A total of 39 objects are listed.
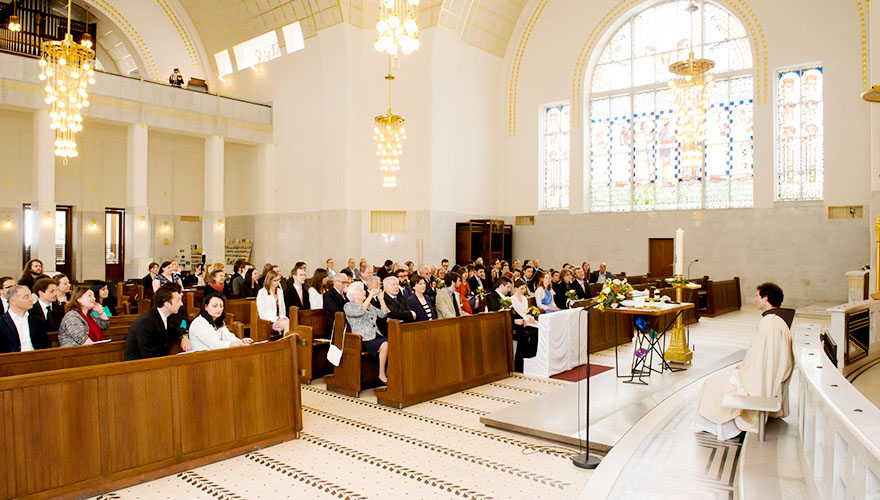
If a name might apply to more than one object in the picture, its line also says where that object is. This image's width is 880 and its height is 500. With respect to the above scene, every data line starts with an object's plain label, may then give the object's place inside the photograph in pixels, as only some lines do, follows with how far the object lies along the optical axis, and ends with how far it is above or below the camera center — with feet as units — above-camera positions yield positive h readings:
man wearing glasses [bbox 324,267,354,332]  24.34 -2.28
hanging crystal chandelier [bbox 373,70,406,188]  48.55 +8.90
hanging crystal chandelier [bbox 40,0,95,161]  31.71 +9.62
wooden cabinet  63.16 +0.56
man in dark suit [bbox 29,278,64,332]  20.68 -1.77
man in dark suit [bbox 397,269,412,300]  29.55 -1.62
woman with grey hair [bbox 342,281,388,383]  22.13 -2.74
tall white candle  25.00 -0.32
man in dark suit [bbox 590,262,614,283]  46.06 -2.35
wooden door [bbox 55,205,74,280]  60.29 +0.63
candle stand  26.37 -4.53
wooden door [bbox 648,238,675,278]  58.65 -1.05
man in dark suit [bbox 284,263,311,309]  28.37 -2.05
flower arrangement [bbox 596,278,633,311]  22.39 -1.84
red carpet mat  25.69 -5.59
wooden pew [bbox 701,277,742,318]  45.78 -4.13
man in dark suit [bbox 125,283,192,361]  16.15 -2.28
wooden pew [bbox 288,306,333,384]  23.86 -3.97
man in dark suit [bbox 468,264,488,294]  39.55 -2.28
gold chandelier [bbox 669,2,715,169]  40.24 +9.73
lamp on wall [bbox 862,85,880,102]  20.90 +5.28
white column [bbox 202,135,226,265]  60.23 +3.79
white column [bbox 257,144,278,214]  66.18 +7.81
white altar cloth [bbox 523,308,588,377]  25.84 -4.36
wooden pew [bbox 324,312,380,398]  22.36 -4.67
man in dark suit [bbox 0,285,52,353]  16.97 -2.34
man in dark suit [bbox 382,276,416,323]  23.04 -2.23
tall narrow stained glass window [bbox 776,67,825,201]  51.37 +9.47
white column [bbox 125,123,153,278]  53.88 +3.47
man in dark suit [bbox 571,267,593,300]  36.17 -2.40
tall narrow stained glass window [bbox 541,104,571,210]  65.26 +9.72
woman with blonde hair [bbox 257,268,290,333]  25.25 -2.26
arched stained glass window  55.21 +12.54
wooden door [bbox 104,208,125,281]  63.77 +0.13
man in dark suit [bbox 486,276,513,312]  26.99 -2.19
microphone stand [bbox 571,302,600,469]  15.23 -5.52
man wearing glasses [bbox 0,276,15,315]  22.08 -1.60
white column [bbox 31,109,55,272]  48.26 +4.15
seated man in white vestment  15.35 -3.37
